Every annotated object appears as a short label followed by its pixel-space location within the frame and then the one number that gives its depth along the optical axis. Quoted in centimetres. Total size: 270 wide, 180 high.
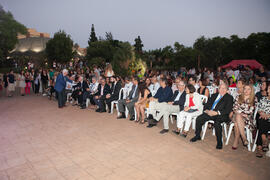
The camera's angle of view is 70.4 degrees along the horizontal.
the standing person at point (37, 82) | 1305
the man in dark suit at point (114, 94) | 741
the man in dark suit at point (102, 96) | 765
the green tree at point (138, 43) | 5596
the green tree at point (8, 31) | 3397
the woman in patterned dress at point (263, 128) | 398
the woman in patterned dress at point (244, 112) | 425
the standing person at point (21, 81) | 1208
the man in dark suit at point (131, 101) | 656
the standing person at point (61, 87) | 846
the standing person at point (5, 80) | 1256
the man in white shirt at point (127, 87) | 716
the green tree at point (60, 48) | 4112
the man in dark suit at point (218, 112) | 437
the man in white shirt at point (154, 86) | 684
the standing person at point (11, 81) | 1161
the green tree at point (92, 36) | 7131
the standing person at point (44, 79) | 1310
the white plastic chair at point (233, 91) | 656
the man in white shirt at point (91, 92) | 821
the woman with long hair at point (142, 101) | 610
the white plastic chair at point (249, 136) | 420
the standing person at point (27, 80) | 1280
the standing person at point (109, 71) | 1113
